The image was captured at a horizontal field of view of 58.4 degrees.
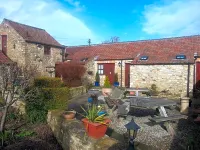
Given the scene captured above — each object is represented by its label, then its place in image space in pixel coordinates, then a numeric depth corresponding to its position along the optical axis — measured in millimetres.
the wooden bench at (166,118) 5793
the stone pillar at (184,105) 8578
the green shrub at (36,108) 6949
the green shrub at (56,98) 7219
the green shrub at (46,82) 10323
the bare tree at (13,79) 6105
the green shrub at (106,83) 14356
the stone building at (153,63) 14172
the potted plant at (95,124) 3953
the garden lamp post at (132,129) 3361
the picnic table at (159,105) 5879
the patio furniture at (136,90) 10406
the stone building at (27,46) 16125
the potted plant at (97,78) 18241
